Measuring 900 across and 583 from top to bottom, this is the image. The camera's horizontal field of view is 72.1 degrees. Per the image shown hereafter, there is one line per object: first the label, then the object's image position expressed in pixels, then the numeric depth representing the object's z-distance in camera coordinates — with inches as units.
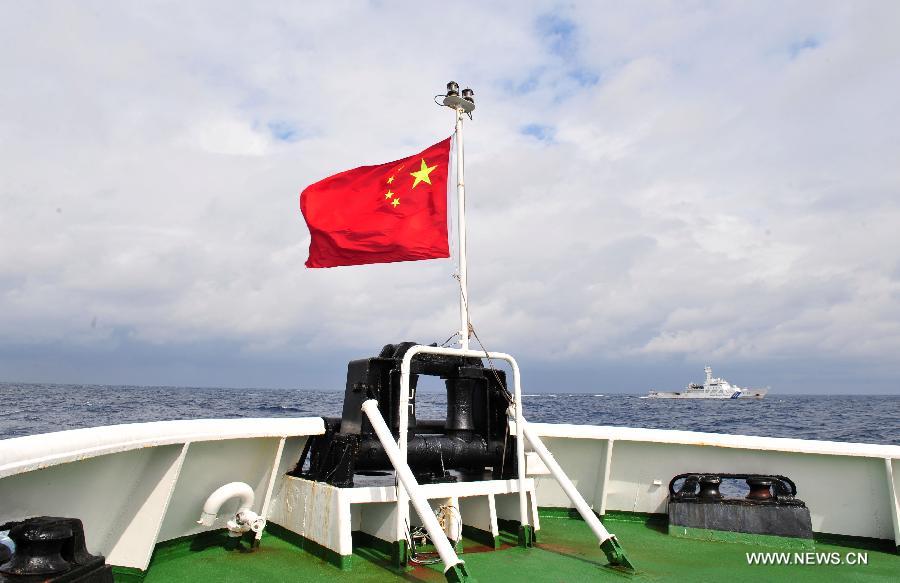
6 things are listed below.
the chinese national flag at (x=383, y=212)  265.6
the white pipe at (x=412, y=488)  173.6
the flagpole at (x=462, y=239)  249.0
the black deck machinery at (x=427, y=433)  230.4
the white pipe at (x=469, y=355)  209.5
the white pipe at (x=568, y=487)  209.6
